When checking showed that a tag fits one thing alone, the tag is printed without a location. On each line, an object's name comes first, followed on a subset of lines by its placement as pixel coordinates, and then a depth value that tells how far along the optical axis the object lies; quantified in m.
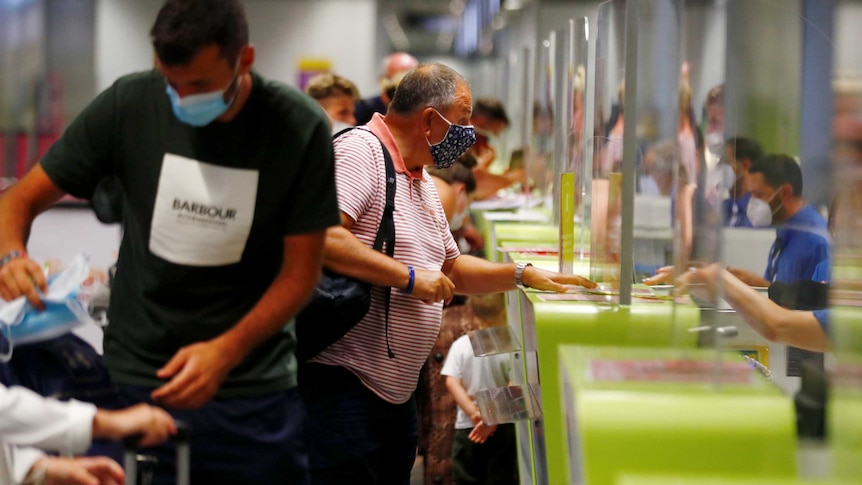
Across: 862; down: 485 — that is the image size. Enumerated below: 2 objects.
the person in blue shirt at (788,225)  6.98
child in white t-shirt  8.52
